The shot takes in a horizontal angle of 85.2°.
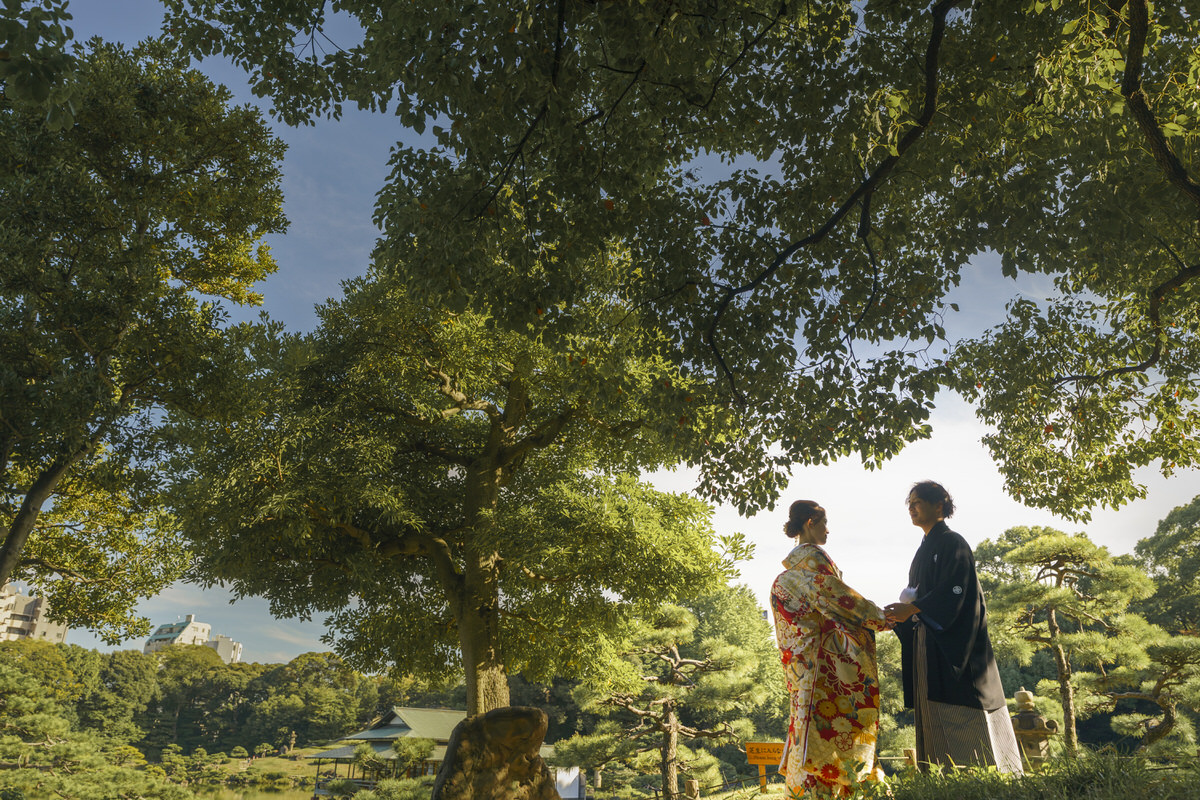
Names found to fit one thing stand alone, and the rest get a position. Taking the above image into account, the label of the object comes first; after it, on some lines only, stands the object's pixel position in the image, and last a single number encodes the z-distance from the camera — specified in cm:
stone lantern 586
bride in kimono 387
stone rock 600
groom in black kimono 359
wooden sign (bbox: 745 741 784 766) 975
